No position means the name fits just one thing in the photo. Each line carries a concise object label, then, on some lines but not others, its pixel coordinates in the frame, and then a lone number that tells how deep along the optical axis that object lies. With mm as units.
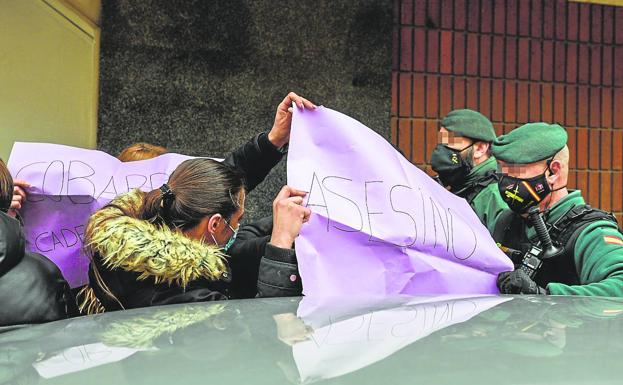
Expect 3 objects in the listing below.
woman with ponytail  2299
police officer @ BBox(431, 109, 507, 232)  4230
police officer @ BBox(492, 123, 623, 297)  2561
